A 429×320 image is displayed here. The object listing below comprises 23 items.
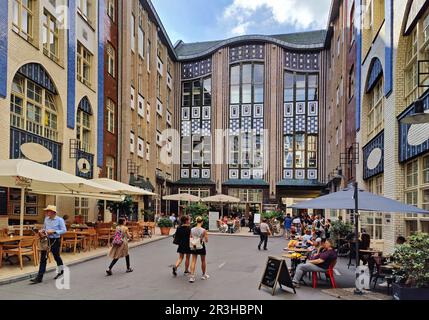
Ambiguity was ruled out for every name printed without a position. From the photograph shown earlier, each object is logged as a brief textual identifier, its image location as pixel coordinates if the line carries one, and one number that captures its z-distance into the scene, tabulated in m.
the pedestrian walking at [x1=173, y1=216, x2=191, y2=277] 9.55
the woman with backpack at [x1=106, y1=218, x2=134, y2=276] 9.73
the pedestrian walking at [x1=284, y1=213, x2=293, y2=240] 23.99
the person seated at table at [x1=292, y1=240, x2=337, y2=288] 8.73
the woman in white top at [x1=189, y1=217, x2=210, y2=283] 9.41
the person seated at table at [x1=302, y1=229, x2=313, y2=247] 12.02
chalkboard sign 7.97
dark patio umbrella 8.65
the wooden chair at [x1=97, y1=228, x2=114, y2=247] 15.53
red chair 8.80
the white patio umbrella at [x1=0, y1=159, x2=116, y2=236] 10.60
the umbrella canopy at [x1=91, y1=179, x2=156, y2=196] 17.75
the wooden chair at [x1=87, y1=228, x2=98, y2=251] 14.07
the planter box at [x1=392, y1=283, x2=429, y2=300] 6.96
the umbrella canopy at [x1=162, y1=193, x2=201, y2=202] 29.25
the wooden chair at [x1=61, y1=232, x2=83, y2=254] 12.83
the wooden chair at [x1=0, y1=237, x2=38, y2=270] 10.03
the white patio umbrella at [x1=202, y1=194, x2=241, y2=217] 29.29
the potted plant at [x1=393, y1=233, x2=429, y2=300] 6.97
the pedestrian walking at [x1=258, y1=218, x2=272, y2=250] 16.50
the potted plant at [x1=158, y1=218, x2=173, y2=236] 22.66
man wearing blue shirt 8.64
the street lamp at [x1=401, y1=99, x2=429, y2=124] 6.59
